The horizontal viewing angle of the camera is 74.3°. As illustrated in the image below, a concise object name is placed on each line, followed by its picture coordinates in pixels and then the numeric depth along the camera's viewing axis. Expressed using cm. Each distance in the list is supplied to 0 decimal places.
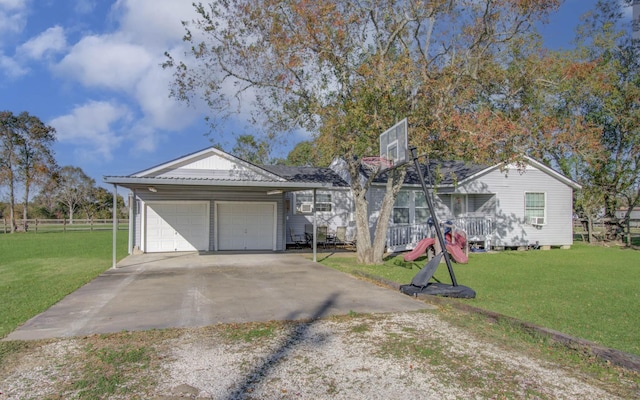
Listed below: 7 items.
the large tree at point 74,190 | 5594
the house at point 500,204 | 1783
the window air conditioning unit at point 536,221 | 1834
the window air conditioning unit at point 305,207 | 1838
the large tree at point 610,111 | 2000
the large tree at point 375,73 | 1081
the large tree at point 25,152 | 3164
